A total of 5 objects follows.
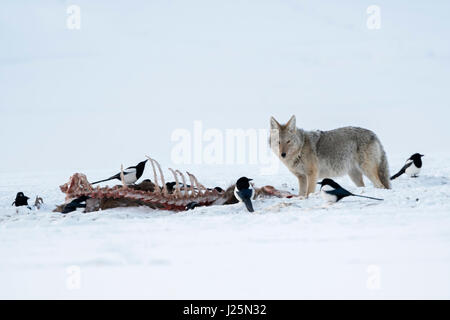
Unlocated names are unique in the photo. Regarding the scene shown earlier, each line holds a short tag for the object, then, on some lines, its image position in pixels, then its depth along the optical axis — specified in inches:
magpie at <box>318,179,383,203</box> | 483.5
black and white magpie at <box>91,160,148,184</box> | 685.9
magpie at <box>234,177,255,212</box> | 499.8
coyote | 653.9
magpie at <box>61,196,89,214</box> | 594.5
